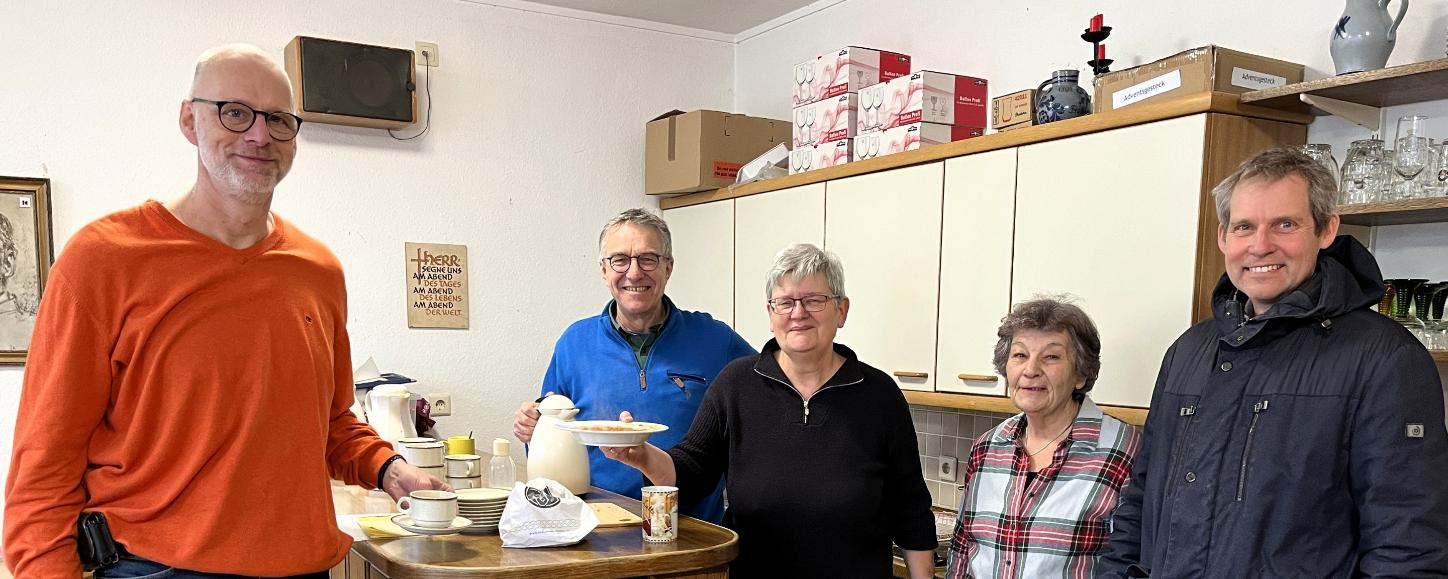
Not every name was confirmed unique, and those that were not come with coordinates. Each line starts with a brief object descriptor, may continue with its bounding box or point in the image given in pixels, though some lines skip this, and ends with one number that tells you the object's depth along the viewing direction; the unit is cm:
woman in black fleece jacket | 214
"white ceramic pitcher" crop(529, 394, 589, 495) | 227
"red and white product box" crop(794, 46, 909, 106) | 334
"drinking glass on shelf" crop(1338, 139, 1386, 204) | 210
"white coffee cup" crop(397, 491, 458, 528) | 188
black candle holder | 270
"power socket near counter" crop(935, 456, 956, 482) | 342
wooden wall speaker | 358
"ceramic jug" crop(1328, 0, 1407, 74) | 212
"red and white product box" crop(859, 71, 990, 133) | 306
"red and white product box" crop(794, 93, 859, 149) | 335
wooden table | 171
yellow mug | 270
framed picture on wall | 334
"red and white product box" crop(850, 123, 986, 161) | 306
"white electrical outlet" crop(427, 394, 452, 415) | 395
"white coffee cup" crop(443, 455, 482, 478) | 235
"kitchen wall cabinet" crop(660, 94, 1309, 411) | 230
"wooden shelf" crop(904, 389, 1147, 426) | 243
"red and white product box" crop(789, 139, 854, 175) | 336
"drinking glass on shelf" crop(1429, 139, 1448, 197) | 200
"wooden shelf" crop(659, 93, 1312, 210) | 227
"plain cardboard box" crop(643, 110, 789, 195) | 392
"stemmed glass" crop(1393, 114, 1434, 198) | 203
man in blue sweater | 251
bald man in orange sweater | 144
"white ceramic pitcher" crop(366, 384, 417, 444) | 293
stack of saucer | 199
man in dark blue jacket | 160
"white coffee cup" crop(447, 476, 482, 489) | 236
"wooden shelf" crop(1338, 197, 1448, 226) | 196
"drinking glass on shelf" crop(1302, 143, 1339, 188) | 215
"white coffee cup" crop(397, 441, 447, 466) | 242
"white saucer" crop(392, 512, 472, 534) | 189
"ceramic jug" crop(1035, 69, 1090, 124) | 265
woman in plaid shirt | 210
